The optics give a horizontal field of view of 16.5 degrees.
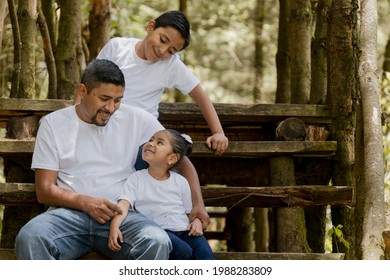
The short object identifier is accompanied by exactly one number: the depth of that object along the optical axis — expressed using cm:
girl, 719
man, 668
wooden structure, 843
